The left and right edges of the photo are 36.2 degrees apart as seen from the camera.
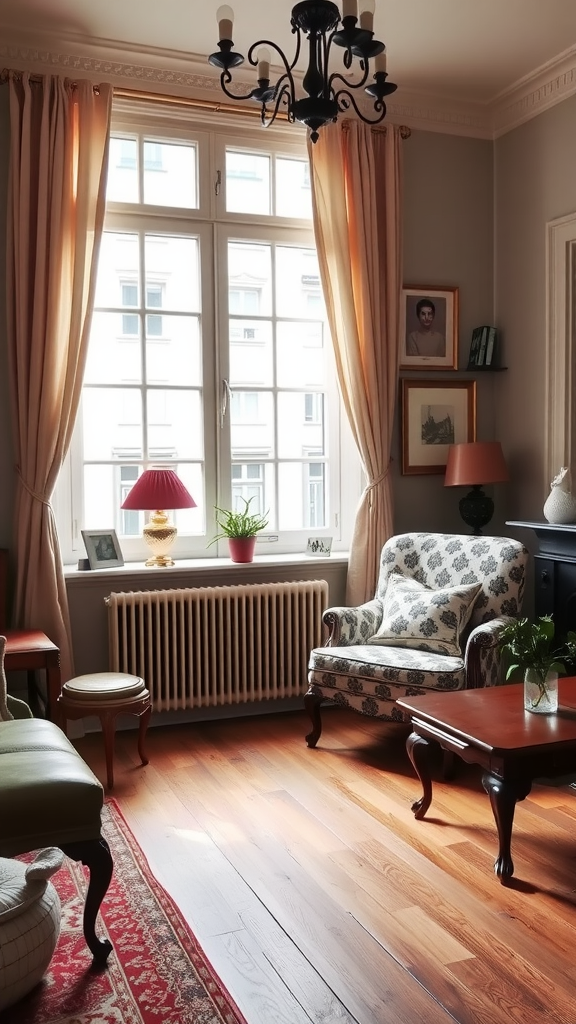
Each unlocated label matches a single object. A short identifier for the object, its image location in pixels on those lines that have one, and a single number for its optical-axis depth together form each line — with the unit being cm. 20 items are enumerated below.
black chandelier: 253
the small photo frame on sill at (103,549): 441
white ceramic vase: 436
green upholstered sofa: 221
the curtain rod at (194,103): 439
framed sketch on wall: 504
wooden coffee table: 274
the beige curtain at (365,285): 474
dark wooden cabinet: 430
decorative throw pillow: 400
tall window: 458
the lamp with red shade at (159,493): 420
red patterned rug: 213
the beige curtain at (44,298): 414
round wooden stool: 366
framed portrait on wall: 504
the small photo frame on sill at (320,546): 484
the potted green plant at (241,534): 462
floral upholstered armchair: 378
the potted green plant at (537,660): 298
